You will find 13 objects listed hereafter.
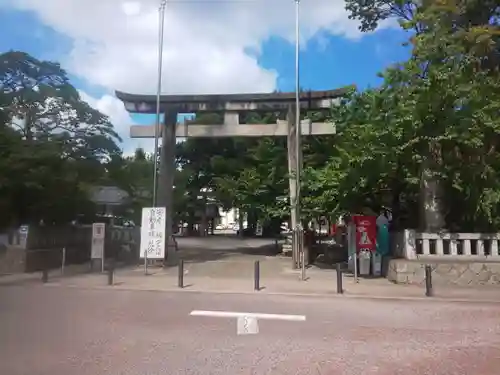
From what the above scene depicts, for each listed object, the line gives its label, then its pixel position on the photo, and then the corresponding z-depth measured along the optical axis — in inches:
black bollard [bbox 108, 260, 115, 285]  532.4
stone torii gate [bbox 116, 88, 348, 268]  760.3
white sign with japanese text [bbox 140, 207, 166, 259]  658.8
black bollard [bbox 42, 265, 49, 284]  548.0
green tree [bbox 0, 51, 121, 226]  552.4
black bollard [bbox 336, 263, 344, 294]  475.5
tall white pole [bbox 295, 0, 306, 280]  737.0
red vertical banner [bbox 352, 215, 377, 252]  594.5
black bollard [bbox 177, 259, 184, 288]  519.8
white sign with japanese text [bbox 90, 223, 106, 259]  665.6
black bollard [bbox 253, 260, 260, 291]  502.6
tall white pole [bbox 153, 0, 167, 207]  732.7
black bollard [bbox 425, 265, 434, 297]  462.0
